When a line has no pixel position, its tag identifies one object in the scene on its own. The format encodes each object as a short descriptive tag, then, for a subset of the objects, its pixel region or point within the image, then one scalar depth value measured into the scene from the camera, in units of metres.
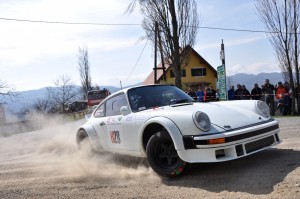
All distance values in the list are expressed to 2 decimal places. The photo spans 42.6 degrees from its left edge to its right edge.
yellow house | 55.47
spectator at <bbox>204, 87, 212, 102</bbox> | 18.38
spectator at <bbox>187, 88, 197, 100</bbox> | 20.20
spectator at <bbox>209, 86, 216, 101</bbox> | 18.48
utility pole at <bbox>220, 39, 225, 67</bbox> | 14.29
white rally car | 5.37
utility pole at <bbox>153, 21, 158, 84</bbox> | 25.57
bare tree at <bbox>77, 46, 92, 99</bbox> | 60.38
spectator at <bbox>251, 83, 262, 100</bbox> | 17.11
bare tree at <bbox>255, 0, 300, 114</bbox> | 16.86
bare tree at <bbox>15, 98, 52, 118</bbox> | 54.53
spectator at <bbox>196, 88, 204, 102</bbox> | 19.02
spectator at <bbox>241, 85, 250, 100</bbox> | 17.44
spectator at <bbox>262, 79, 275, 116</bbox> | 16.55
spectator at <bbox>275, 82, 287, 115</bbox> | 16.44
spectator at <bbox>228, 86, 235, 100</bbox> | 17.86
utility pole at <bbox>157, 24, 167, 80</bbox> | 23.00
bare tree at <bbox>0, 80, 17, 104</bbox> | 37.41
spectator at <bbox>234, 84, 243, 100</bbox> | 17.65
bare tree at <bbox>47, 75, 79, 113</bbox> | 55.38
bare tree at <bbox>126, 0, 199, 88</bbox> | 19.45
